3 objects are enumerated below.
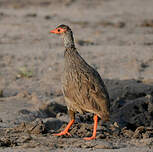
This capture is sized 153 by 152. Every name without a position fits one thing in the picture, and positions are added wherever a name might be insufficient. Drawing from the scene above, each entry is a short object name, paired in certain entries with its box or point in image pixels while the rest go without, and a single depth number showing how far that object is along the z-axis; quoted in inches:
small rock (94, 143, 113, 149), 463.8
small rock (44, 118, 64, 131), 596.5
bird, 508.4
